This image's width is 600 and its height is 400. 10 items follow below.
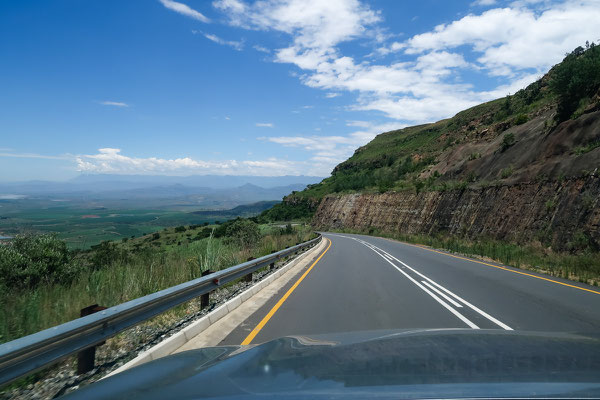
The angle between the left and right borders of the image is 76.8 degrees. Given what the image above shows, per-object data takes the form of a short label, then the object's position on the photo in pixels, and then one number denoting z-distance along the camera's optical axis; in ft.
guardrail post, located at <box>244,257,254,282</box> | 35.94
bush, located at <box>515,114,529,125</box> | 139.50
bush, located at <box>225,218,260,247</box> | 74.02
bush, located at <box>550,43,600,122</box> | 88.12
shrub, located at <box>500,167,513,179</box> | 98.39
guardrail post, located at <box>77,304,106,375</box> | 13.53
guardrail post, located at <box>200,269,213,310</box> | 24.12
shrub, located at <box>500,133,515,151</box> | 118.07
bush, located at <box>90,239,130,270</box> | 35.22
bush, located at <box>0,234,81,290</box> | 27.48
